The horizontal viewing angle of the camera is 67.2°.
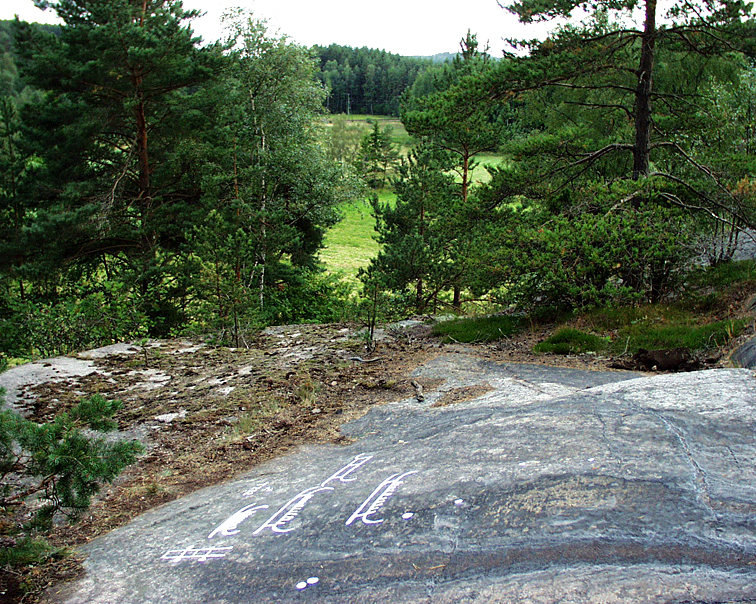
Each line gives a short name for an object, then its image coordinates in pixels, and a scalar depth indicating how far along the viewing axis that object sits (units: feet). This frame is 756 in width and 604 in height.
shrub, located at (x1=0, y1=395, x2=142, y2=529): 10.78
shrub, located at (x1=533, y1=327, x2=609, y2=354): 28.37
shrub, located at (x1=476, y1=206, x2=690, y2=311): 30.96
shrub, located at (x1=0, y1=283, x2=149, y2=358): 38.99
